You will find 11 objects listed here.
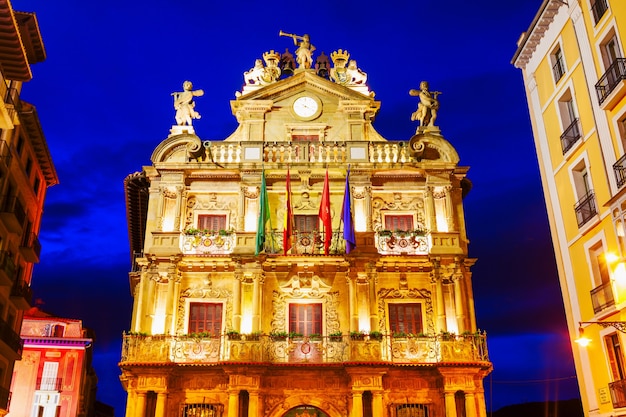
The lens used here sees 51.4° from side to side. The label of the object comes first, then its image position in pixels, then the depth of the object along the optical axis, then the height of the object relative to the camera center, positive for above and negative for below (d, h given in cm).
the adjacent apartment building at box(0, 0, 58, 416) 2667 +1216
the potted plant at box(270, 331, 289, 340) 2469 +517
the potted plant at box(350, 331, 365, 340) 2423 +503
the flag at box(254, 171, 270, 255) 2500 +966
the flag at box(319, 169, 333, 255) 2535 +969
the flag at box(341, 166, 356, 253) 2495 +923
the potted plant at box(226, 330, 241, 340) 2434 +516
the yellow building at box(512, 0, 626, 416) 1822 +896
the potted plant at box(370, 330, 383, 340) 2430 +507
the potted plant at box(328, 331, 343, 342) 2467 +510
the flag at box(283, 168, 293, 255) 2508 +913
